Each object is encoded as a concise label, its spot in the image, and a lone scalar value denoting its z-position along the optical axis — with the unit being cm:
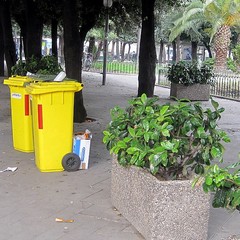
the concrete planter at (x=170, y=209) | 372
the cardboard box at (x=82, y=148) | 608
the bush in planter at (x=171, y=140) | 386
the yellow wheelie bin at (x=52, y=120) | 584
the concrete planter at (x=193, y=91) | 1499
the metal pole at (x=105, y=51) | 1684
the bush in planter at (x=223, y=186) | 290
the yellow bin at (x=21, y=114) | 685
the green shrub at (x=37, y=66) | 1104
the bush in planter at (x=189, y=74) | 1498
